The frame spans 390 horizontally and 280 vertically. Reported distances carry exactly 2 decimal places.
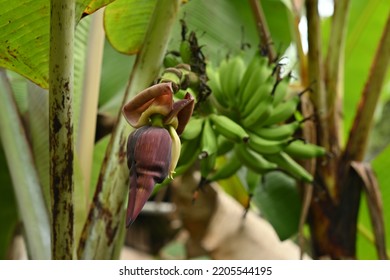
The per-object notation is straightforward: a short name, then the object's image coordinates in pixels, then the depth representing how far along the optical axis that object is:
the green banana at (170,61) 2.20
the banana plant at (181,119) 1.80
